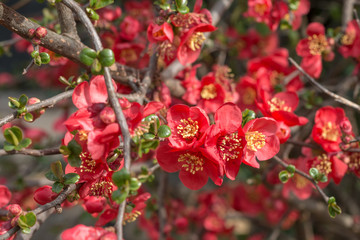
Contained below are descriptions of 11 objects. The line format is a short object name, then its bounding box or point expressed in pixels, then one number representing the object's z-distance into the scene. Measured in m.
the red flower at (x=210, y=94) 0.70
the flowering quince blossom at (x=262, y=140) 0.63
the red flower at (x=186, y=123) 0.62
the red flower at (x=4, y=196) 0.68
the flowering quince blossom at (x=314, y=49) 0.74
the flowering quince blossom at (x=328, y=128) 0.67
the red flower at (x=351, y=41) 0.74
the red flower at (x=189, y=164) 0.63
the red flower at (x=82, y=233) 0.62
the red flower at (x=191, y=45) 0.66
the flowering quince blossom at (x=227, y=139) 0.61
